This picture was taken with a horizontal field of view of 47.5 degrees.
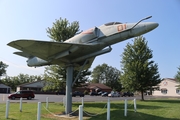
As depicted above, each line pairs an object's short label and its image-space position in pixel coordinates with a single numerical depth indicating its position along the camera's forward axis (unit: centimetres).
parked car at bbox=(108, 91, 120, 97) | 5606
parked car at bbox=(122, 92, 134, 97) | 6295
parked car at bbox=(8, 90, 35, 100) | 3434
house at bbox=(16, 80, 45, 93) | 7425
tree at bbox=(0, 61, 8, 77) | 10761
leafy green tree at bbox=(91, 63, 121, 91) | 12369
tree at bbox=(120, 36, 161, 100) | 2978
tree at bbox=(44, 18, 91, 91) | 2228
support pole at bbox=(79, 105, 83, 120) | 792
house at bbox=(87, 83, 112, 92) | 8319
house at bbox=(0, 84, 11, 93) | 8000
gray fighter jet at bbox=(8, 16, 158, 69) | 1062
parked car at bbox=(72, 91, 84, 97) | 5130
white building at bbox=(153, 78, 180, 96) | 7291
